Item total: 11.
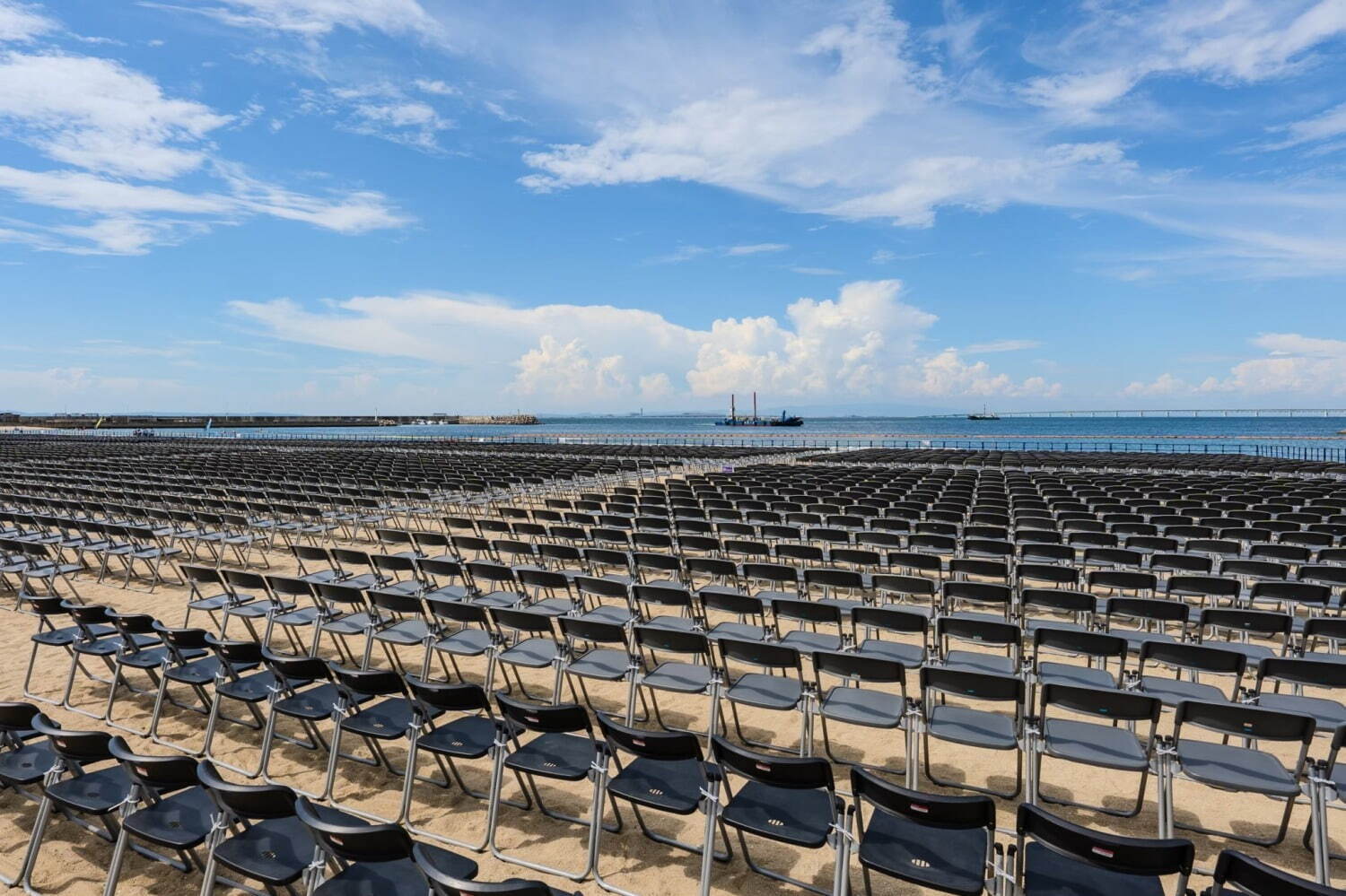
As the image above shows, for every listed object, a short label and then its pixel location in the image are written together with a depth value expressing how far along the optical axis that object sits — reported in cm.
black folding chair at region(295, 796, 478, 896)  256
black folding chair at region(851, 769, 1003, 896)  265
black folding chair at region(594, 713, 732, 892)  324
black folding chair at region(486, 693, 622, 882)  343
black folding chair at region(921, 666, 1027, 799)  370
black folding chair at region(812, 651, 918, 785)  388
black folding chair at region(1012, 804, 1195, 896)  232
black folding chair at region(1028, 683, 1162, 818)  345
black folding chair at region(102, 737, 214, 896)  306
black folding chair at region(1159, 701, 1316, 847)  317
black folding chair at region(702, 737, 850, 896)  293
